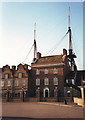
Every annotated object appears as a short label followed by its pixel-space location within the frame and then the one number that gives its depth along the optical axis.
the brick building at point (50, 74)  42.53
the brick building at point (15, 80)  45.59
